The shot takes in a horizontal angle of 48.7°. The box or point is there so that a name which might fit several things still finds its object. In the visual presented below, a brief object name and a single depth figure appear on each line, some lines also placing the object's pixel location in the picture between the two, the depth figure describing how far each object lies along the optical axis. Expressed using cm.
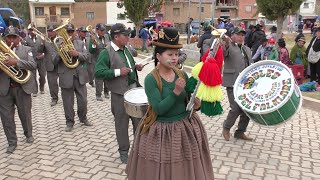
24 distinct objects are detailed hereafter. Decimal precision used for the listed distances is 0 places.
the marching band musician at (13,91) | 560
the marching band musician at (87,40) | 993
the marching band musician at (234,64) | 584
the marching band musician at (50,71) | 891
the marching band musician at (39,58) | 980
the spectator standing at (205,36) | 1143
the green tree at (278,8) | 1332
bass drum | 452
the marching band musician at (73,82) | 678
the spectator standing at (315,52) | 970
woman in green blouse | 316
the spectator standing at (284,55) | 1021
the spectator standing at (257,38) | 1240
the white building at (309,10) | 5483
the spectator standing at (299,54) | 1045
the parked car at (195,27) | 3566
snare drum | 438
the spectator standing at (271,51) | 950
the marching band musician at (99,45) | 926
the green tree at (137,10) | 2275
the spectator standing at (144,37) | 2027
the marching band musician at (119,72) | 489
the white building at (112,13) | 5273
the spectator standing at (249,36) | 1323
